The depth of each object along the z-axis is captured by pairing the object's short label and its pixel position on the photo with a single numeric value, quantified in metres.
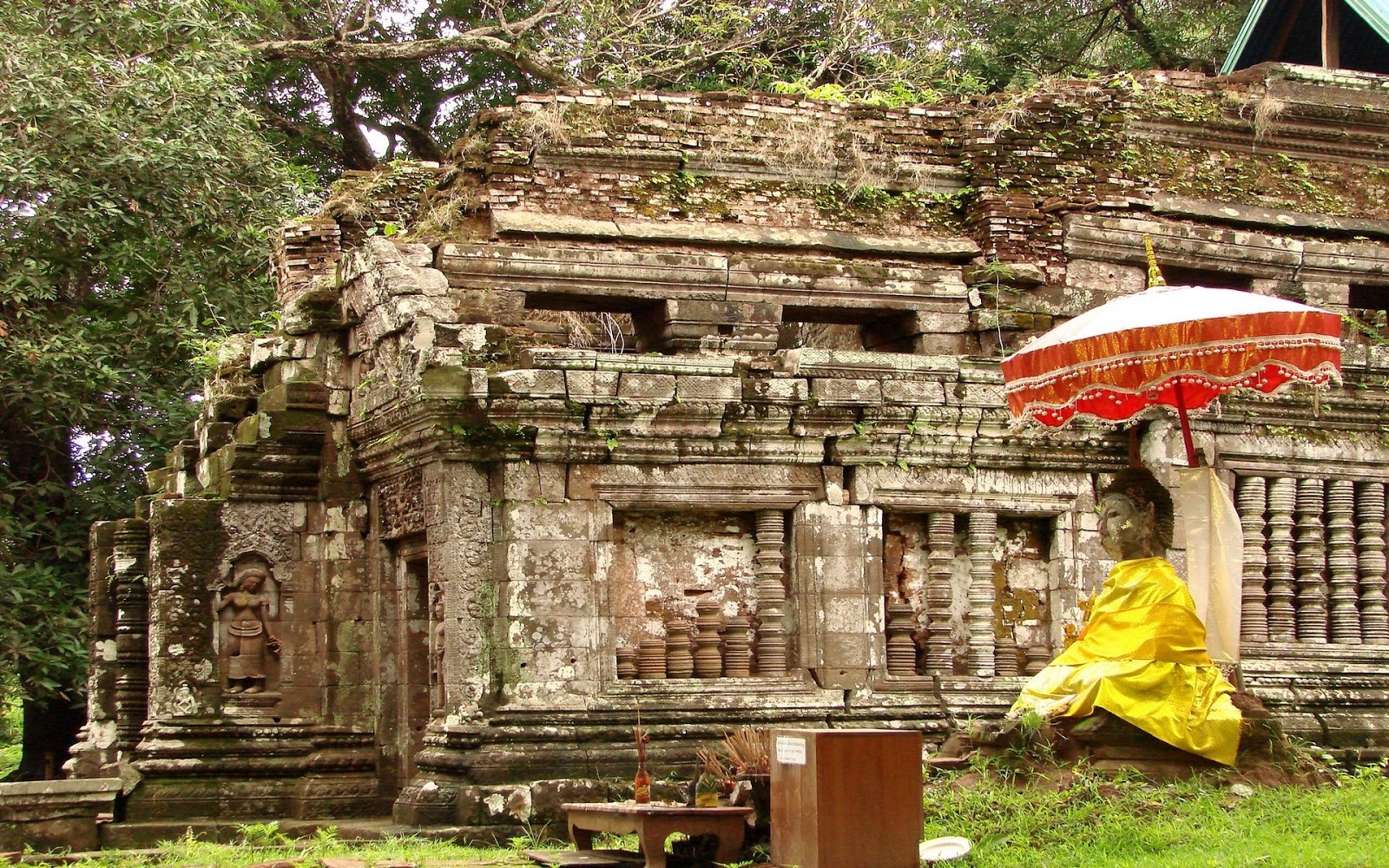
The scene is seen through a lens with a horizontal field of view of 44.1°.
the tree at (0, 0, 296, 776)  17.02
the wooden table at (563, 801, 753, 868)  8.40
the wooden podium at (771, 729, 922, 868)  7.89
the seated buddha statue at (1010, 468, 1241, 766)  9.78
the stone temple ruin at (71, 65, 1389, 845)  11.07
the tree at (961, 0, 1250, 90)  23.77
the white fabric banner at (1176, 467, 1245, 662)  10.63
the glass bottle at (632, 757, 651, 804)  8.95
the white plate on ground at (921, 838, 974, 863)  8.46
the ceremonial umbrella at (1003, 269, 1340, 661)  10.10
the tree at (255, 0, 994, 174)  22.22
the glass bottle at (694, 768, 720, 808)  8.66
